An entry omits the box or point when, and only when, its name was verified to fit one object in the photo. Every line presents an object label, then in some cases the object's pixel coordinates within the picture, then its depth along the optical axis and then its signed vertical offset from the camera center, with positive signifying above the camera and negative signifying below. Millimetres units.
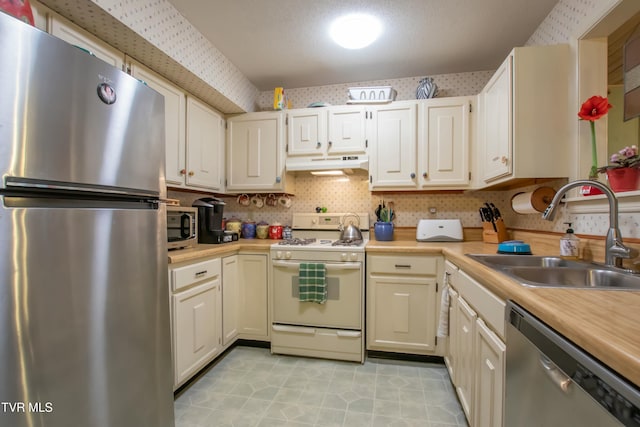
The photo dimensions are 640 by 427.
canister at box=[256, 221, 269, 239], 2645 -173
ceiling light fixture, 1742 +1229
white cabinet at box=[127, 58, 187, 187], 1801 +615
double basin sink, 988 -244
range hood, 2307 +433
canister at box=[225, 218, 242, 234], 2637 -117
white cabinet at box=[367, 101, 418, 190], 2289 +584
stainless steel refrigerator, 691 -81
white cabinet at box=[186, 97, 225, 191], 2098 +559
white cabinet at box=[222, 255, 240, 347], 2031 -663
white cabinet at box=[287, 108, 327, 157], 2422 +736
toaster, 2303 -146
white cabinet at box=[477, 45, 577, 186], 1508 +574
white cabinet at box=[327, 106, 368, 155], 2365 +730
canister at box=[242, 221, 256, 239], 2662 -165
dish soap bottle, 1329 -153
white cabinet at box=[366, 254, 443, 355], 1944 -649
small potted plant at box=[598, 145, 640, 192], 1126 +189
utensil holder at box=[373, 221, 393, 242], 2387 -153
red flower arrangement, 1261 +482
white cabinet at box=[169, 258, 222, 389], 1555 -652
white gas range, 2010 -676
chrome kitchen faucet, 1042 -90
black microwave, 1727 -95
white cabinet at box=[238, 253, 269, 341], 2176 -672
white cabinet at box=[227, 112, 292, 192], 2490 +564
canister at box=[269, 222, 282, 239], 2627 -172
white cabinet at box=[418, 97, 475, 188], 2211 +598
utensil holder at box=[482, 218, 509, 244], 2092 -149
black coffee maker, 2133 -78
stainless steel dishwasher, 456 -363
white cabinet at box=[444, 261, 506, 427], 967 -592
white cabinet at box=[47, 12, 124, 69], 1195 +845
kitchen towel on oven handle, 2012 -515
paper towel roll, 1644 +97
